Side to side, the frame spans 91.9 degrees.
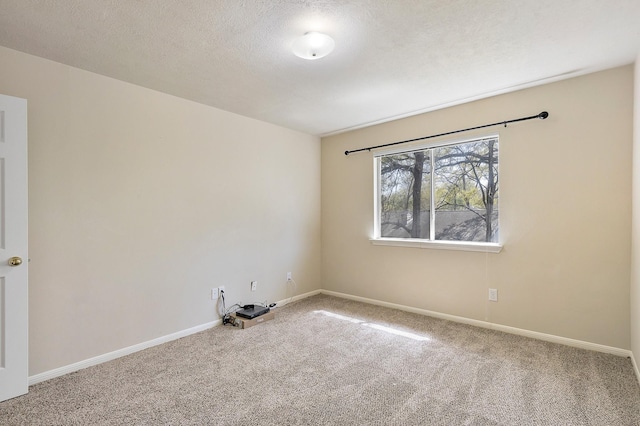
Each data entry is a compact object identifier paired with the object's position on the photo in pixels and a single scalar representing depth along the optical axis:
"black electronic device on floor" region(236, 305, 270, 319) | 3.26
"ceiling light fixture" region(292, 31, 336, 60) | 1.97
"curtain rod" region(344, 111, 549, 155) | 2.78
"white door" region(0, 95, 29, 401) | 1.98
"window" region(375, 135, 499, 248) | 3.23
